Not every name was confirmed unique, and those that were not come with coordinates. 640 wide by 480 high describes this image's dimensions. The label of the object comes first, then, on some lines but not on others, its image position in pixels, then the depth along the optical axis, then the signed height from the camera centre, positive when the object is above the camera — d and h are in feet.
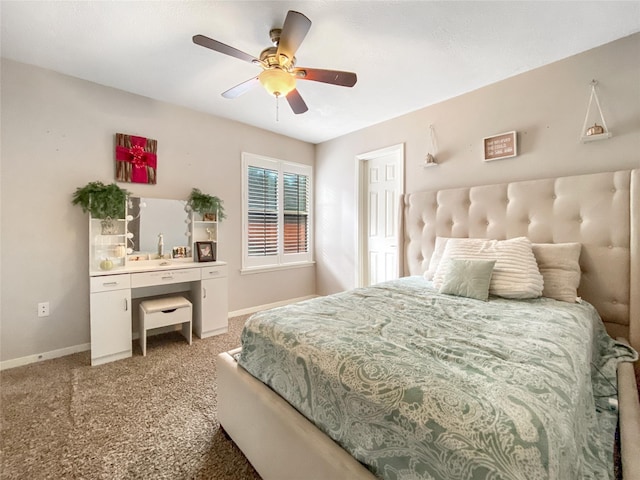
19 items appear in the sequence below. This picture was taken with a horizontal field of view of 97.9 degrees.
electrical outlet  8.04 -1.99
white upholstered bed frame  3.50 -0.57
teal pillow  6.23 -0.97
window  12.26 +1.25
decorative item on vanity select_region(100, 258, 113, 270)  8.45 -0.76
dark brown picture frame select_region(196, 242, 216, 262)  10.36 -0.47
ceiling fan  5.23 +3.65
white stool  8.41 -2.34
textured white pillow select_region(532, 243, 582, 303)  6.23 -0.76
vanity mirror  9.39 +0.45
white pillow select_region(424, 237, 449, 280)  8.34 -0.60
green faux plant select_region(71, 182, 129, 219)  8.18 +1.23
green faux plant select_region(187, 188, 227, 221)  10.24 +1.37
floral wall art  9.09 +2.73
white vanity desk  7.86 -1.83
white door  11.57 +1.11
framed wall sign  8.00 +2.69
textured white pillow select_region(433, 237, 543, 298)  6.15 -0.66
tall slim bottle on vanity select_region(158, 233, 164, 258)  9.91 -0.16
